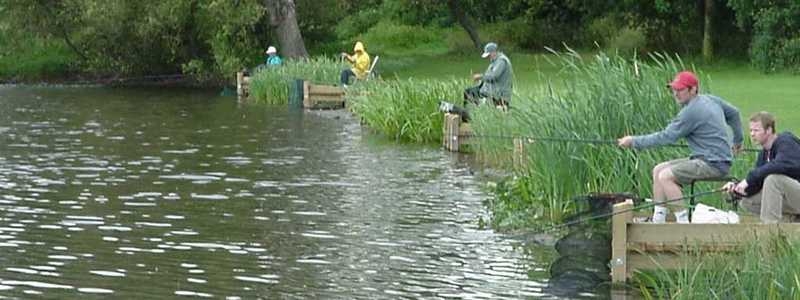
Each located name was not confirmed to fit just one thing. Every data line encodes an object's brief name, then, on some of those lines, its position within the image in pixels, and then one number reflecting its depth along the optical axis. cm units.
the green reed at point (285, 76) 3659
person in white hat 3958
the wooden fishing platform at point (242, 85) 4112
